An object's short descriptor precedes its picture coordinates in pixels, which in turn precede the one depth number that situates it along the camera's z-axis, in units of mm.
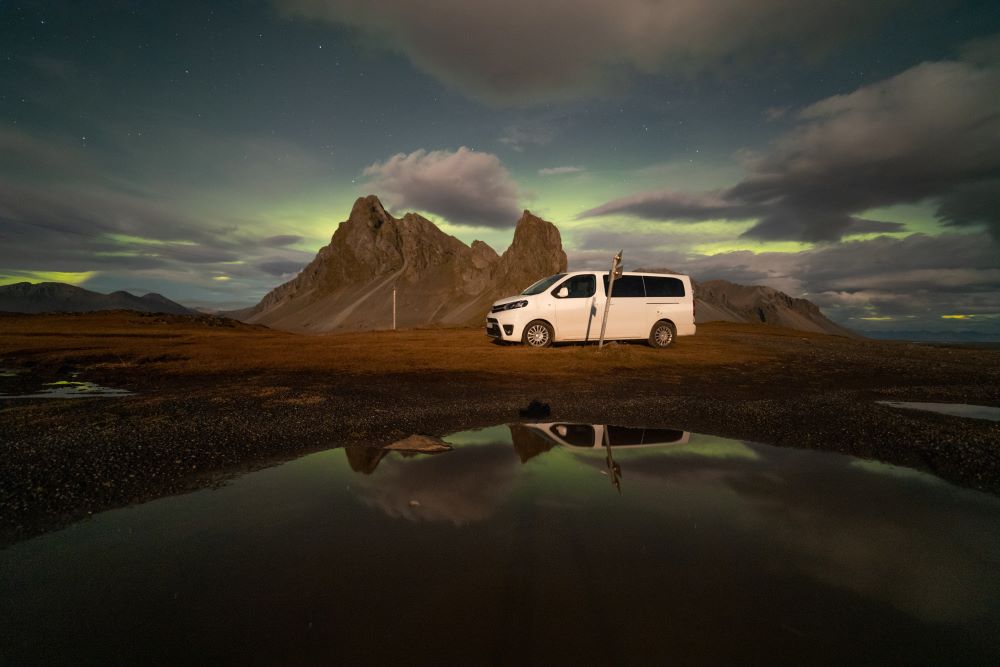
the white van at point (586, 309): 12438
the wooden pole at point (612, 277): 11164
